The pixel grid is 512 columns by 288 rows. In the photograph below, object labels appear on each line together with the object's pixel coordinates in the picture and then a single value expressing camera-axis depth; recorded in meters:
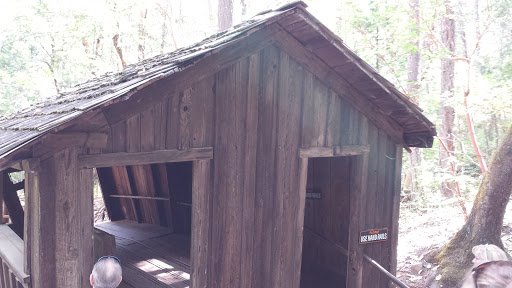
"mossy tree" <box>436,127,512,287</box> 6.68
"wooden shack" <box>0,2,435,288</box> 3.23
